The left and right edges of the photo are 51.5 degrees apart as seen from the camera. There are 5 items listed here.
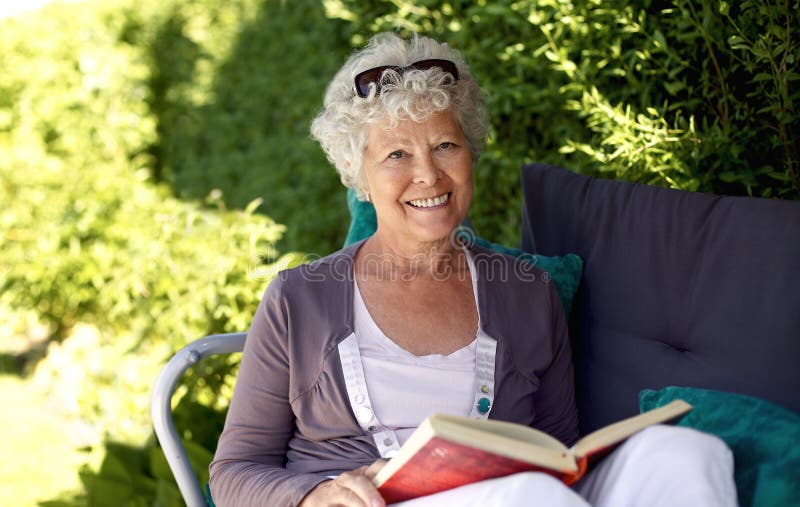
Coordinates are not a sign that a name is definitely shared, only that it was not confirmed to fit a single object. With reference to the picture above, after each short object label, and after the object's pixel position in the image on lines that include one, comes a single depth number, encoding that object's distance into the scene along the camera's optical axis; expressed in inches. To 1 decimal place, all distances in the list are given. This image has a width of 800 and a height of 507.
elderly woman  74.5
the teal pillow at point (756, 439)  54.3
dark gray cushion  64.3
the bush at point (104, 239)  139.4
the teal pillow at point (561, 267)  81.5
